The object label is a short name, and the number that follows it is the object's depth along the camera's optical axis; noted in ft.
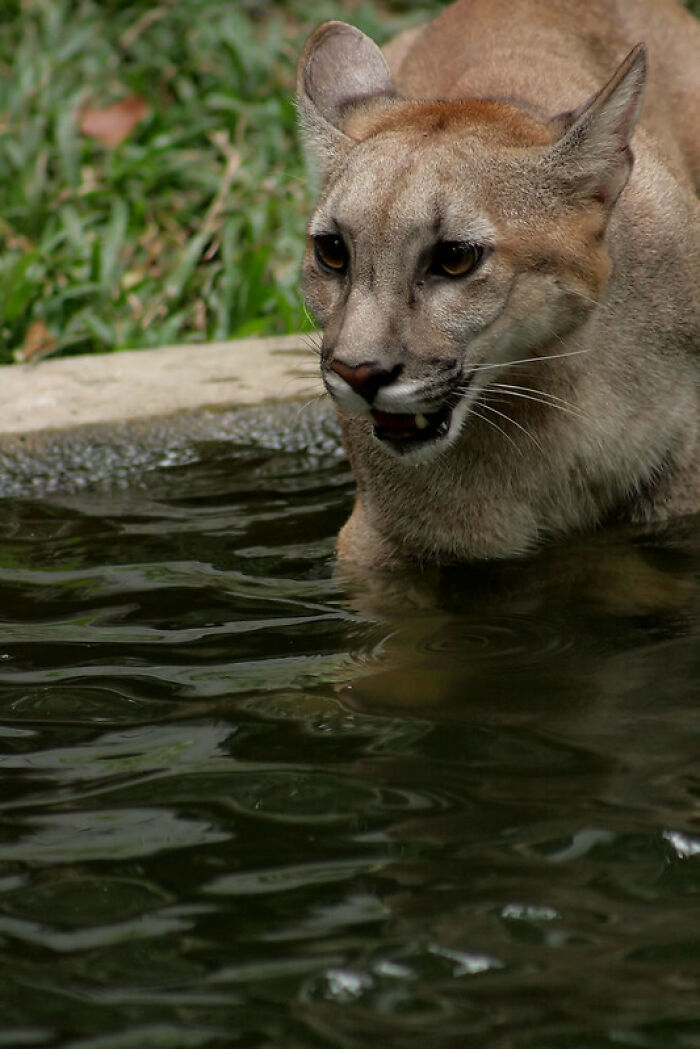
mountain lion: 28.55
